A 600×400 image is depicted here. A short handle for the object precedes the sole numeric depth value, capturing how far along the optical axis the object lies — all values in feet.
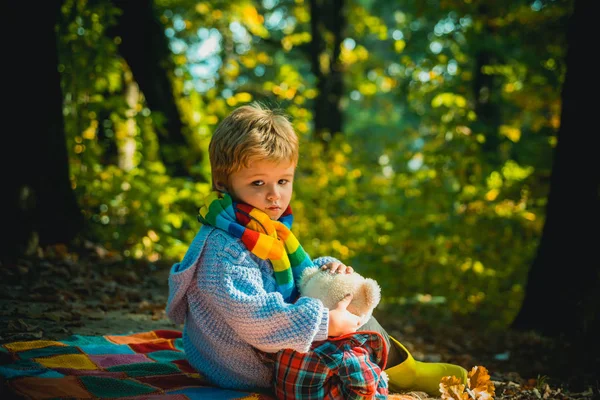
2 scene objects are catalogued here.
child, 7.97
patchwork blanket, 8.13
